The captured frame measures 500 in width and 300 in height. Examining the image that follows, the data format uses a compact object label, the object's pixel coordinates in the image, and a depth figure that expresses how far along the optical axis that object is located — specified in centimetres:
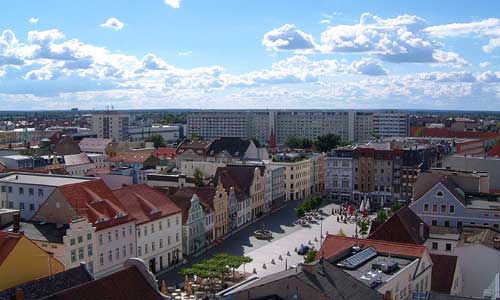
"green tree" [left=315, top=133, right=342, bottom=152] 16910
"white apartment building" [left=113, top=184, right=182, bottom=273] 6319
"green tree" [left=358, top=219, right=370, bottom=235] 7750
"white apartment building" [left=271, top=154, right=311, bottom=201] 11312
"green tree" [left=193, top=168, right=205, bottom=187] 8988
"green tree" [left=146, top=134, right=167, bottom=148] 19172
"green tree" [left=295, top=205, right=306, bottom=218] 9144
